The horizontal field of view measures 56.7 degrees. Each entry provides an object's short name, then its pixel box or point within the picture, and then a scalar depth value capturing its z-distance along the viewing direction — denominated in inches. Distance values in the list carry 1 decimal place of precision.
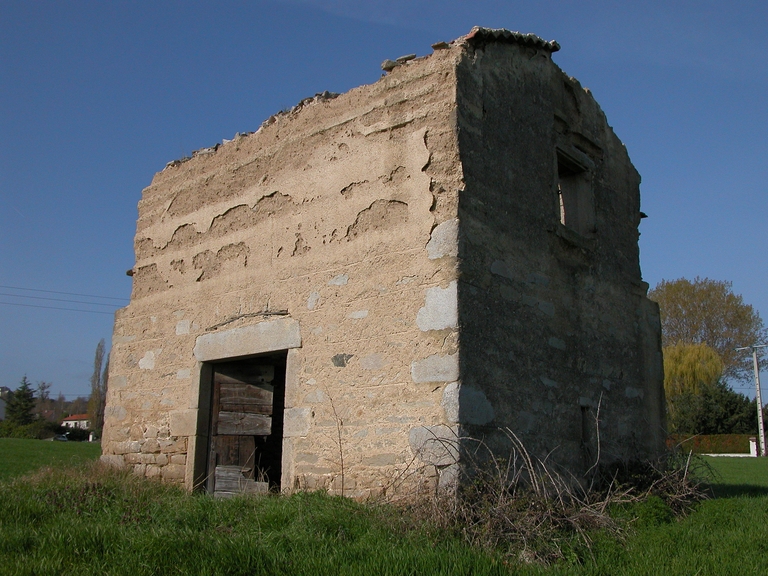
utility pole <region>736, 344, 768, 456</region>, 1075.9
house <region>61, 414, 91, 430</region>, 2538.6
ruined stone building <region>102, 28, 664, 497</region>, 220.8
